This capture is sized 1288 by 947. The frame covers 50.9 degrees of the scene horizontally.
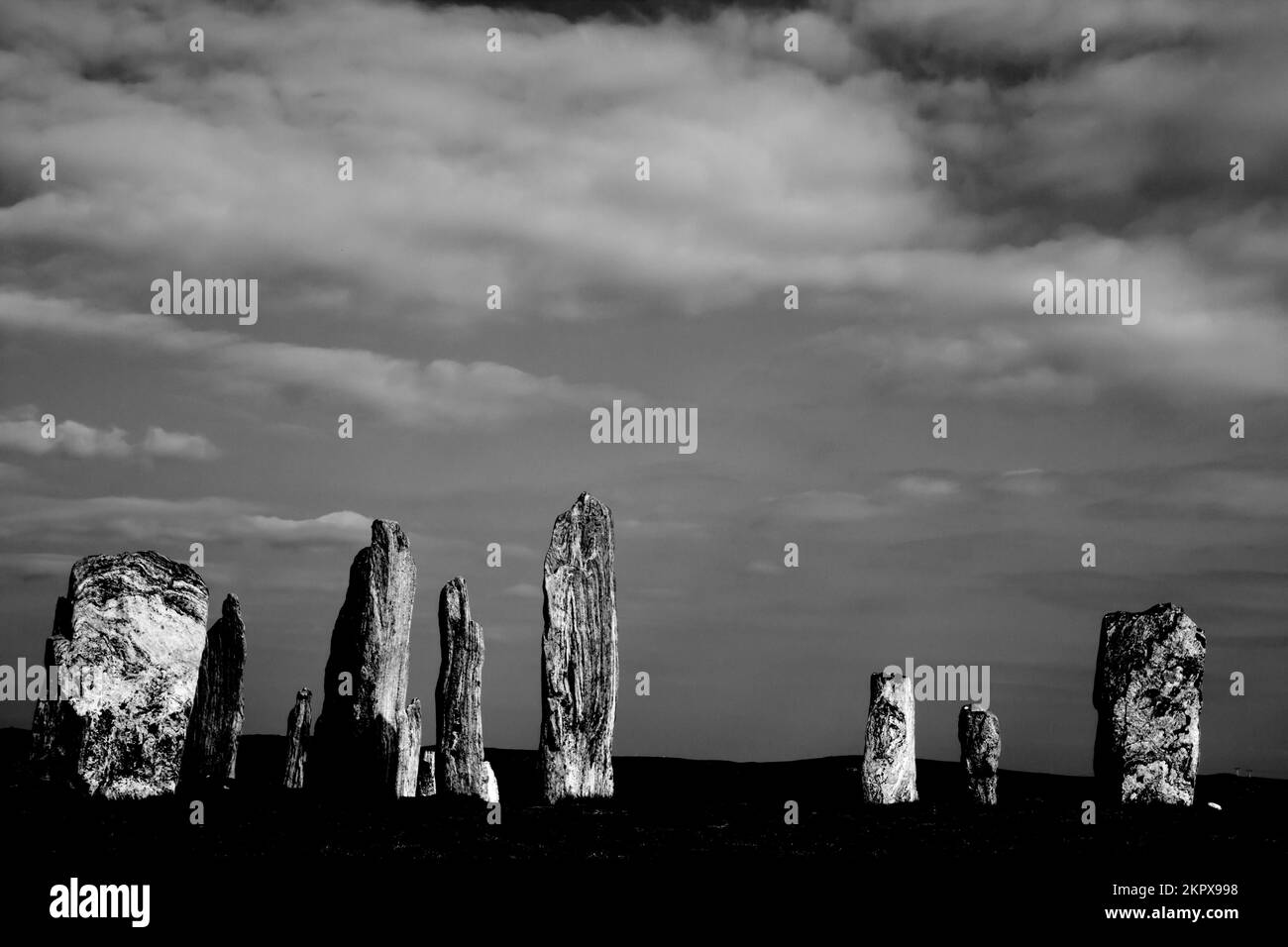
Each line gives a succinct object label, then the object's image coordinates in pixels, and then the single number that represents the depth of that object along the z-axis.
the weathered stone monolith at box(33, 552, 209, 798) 16.42
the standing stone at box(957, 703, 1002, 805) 18.31
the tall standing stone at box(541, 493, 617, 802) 18.02
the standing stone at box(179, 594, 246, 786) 21.42
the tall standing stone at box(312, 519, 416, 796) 19.12
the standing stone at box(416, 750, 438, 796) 20.05
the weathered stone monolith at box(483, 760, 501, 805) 18.38
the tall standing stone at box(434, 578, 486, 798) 18.75
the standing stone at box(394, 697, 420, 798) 18.94
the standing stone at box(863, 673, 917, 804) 18.20
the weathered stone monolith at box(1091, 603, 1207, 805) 18.91
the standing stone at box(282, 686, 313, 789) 21.45
